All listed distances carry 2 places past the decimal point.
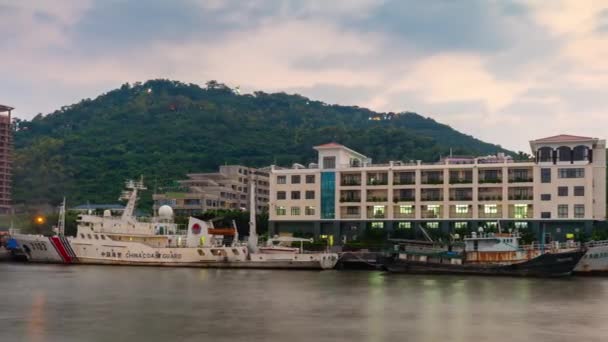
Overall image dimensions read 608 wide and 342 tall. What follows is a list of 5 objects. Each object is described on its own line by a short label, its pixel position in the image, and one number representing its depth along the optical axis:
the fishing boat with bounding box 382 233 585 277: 56.75
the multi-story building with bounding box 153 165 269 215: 123.88
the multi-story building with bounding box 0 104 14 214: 147.50
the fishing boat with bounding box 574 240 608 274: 59.59
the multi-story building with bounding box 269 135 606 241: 78.44
